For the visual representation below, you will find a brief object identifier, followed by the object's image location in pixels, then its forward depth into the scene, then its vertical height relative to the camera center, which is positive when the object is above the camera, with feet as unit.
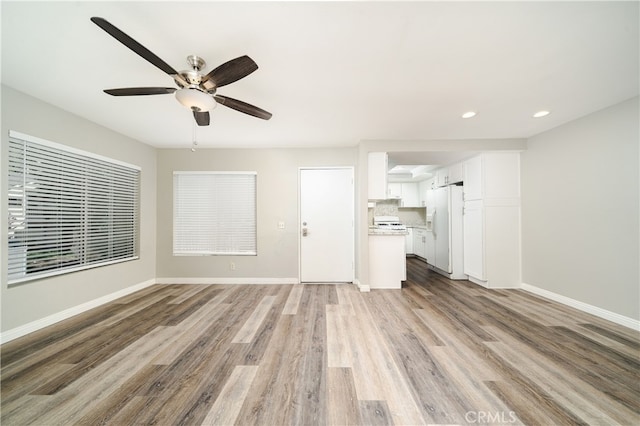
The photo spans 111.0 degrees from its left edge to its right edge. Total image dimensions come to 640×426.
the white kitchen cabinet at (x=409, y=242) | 22.00 -2.67
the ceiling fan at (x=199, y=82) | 4.58 +3.18
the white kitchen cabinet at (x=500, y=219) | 11.82 -0.19
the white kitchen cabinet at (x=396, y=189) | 22.20 +2.68
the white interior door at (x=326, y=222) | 13.00 -0.38
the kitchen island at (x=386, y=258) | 12.05 -2.35
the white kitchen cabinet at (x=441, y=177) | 15.27 +2.76
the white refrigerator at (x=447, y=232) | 13.83 -1.08
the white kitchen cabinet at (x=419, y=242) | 18.45 -2.34
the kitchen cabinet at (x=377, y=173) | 12.05 +2.33
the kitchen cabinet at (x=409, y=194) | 22.11 +2.16
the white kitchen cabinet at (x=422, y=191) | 20.80 +2.40
